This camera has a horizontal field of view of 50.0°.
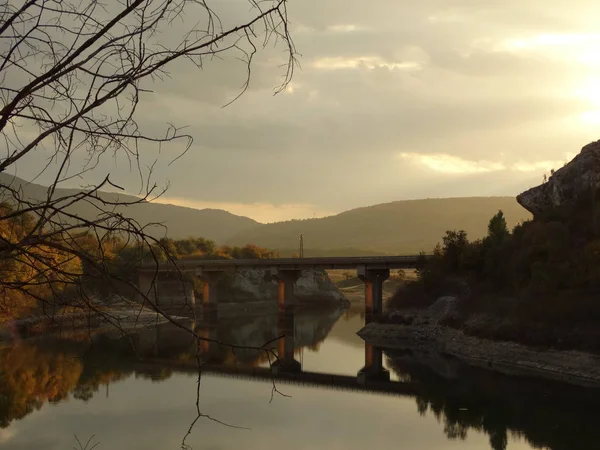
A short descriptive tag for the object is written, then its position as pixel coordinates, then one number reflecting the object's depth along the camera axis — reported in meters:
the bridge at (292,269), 80.06
